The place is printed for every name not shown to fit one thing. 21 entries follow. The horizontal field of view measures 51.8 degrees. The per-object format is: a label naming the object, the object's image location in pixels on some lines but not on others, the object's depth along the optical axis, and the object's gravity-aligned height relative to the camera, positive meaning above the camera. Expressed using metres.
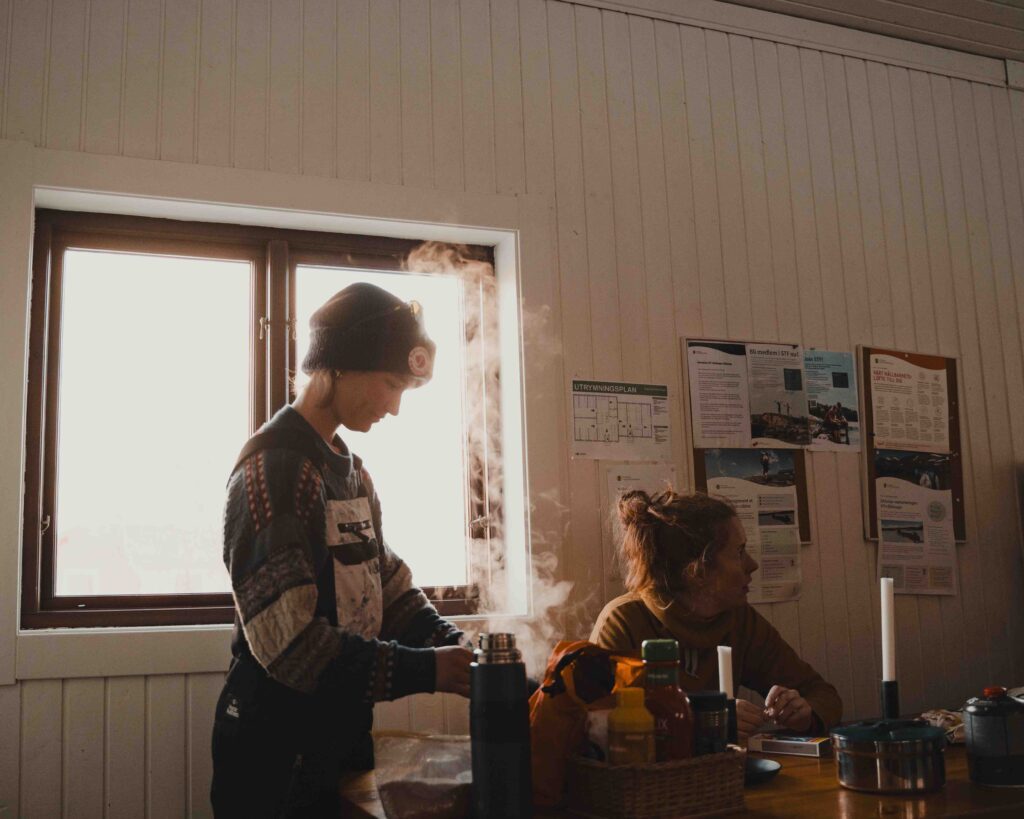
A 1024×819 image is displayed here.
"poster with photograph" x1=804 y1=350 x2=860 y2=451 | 3.30 +0.46
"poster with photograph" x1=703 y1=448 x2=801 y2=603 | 3.12 +0.12
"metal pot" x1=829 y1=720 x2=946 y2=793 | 1.59 -0.32
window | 2.59 +0.42
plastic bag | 1.47 -0.32
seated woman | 2.54 -0.12
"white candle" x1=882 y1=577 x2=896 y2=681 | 1.80 -0.15
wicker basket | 1.44 -0.33
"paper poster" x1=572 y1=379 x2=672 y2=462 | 2.98 +0.38
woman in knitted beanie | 1.71 -0.05
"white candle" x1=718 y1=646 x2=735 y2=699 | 1.88 -0.21
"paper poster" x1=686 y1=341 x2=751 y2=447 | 3.14 +0.47
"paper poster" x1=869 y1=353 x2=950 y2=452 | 3.39 +0.46
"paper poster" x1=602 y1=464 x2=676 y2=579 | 2.95 +0.20
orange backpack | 1.55 -0.22
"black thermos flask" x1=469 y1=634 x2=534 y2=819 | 1.41 -0.24
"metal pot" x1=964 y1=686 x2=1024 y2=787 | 1.64 -0.31
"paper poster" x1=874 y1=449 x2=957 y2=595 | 3.33 +0.07
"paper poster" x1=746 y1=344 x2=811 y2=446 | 3.21 +0.47
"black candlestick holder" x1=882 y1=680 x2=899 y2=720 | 1.83 -0.27
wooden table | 1.48 -0.37
